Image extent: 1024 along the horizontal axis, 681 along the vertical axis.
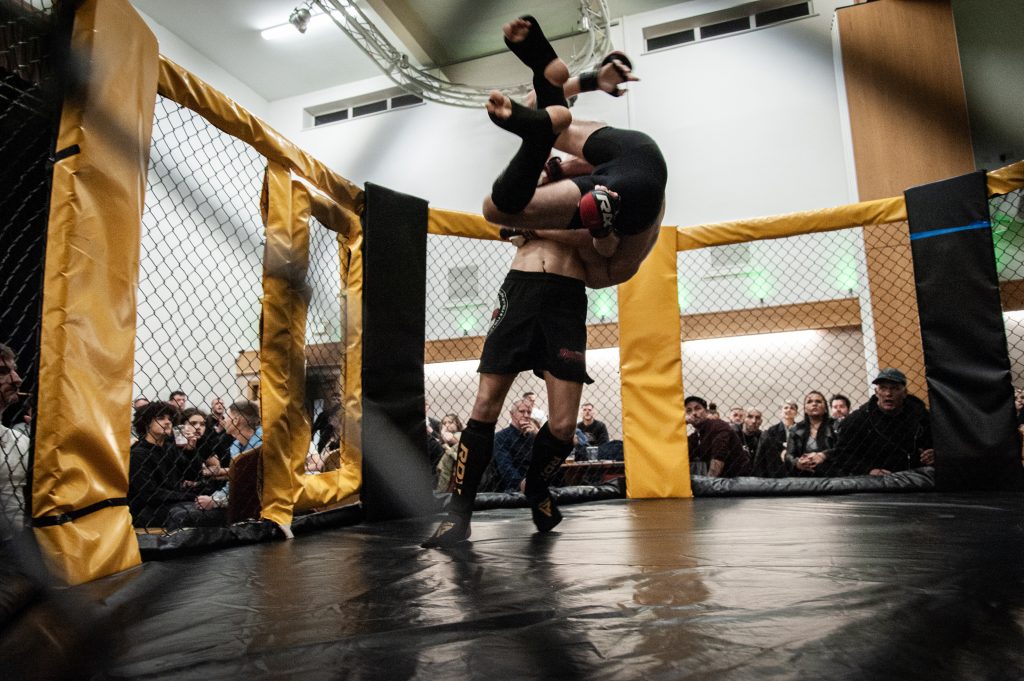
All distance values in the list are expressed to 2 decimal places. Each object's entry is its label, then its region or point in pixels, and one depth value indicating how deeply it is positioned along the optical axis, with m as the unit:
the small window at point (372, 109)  8.22
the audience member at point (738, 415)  5.23
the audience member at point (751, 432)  4.71
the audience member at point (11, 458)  1.53
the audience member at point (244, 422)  3.10
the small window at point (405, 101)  8.08
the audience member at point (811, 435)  3.64
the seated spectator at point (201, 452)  3.34
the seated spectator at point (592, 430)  5.55
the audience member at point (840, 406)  4.14
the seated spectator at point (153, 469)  2.71
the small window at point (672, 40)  7.16
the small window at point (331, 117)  8.39
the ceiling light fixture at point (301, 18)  6.77
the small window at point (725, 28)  6.99
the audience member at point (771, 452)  4.07
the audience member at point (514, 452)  3.33
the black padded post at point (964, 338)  2.61
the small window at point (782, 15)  6.76
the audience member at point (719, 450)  3.47
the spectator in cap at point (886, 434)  3.04
